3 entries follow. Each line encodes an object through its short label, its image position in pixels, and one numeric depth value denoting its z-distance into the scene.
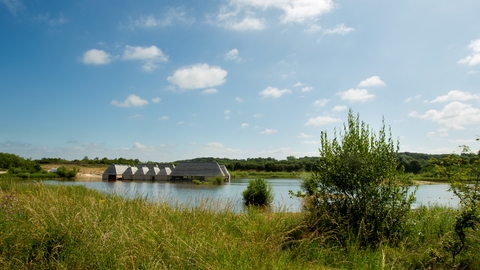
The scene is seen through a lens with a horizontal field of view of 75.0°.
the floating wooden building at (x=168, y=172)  53.38
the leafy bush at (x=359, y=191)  6.49
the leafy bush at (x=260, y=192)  18.74
